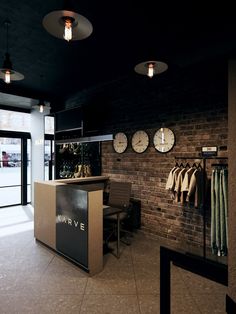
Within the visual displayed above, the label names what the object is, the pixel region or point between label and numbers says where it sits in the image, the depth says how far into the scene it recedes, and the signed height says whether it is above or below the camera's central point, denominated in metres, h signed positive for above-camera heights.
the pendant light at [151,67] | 2.92 +1.19
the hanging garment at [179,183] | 3.26 -0.38
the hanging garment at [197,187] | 3.08 -0.42
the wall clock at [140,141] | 4.08 +0.28
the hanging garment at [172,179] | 3.34 -0.33
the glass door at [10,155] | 6.56 +0.06
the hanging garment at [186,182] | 3.16 -0.36
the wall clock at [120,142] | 4.43 +0.29
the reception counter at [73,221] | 2.77 -0.88
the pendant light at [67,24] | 1.88 +1.19
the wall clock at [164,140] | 3.68 +0.28
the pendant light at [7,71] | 2.69 +1.09
